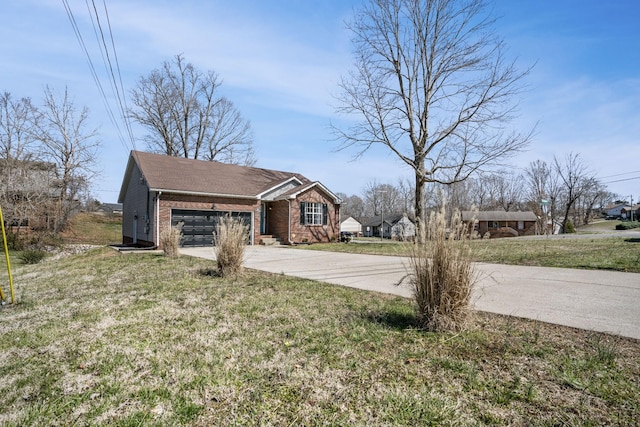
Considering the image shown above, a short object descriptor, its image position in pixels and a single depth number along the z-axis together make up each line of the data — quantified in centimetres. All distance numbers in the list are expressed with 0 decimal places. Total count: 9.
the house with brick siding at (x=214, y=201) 1535
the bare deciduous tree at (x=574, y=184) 3794
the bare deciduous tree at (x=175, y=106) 2781
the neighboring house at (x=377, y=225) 5279
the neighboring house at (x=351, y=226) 5762
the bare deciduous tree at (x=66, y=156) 2348
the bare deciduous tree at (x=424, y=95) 1631
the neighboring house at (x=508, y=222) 4612
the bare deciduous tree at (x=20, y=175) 1942
